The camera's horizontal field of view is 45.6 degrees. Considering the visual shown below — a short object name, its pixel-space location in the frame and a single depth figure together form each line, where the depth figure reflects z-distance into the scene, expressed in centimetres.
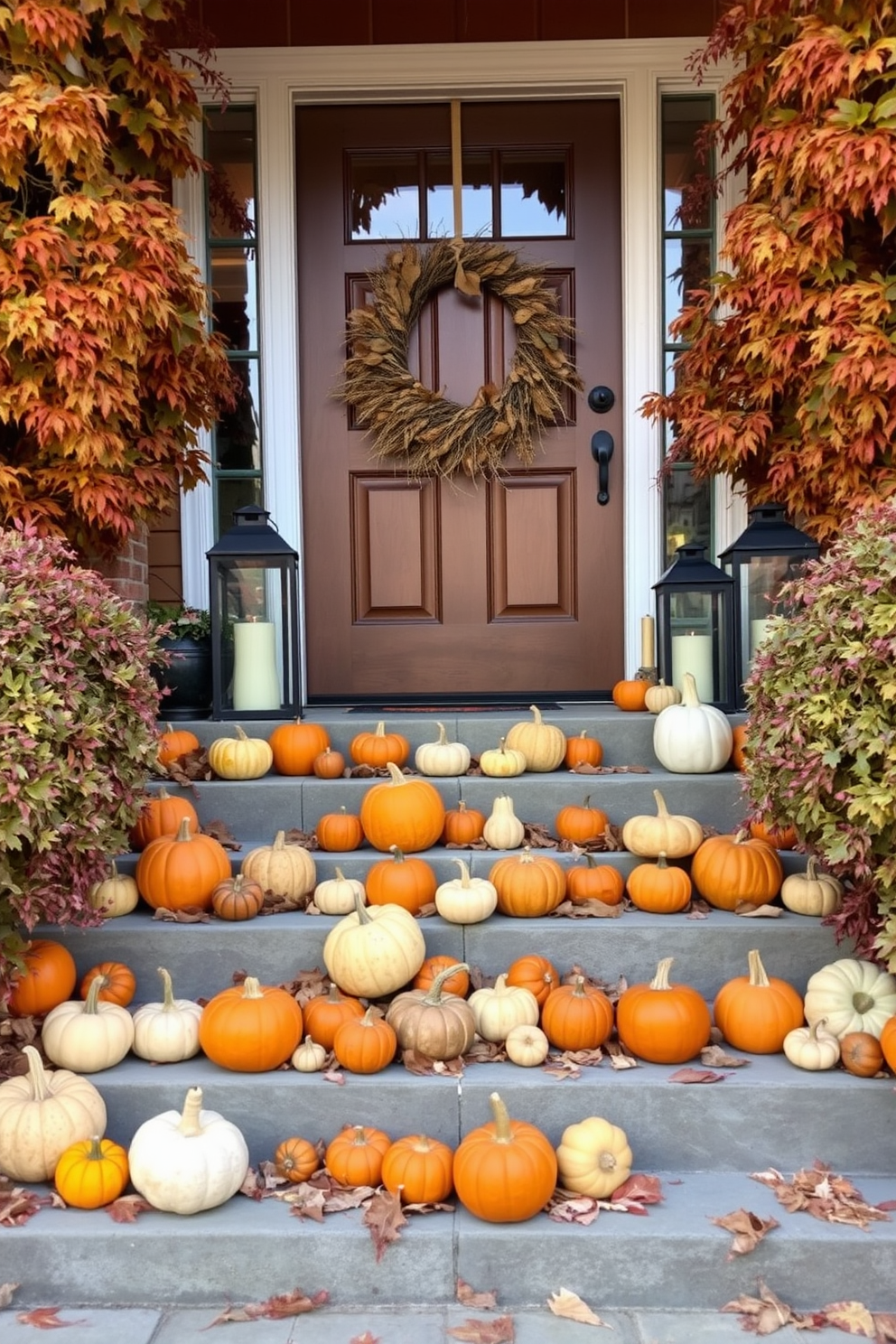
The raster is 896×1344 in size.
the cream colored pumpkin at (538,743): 328
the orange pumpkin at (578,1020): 237
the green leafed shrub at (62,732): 226
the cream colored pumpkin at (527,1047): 232
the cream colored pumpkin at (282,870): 281
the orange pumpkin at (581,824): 300
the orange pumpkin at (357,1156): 211
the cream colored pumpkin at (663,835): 281
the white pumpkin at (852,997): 234
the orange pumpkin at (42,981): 246
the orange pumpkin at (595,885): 276
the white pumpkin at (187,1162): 201
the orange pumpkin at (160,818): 296
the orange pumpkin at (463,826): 302
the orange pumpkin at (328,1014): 238
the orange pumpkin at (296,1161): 216
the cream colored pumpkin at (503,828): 297
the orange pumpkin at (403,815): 291
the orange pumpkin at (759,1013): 236
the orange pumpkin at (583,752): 333
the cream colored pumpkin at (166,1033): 236
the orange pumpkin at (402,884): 274
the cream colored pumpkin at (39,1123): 210
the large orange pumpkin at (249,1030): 227
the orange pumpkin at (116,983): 253
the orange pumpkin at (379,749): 330
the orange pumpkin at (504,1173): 196
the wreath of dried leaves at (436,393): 425
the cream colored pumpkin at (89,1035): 230
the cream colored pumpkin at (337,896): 272
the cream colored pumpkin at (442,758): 323
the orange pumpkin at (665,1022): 230
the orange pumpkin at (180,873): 274
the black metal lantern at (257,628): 352
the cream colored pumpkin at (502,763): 321
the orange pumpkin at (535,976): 250
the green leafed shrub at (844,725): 226
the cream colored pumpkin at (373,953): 243
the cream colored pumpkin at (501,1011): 239
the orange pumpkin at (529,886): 269
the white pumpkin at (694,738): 314
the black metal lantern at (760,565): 341
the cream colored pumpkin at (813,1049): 228
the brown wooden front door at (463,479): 434
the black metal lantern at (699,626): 356
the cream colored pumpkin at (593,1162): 208
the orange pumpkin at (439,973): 249
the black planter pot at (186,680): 361
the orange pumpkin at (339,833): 300
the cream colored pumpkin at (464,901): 262
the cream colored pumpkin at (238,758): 321
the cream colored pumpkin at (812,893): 263
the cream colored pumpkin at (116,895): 270
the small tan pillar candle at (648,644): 382
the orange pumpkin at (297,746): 333
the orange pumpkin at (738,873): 271
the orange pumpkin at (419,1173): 206
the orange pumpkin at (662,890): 272
